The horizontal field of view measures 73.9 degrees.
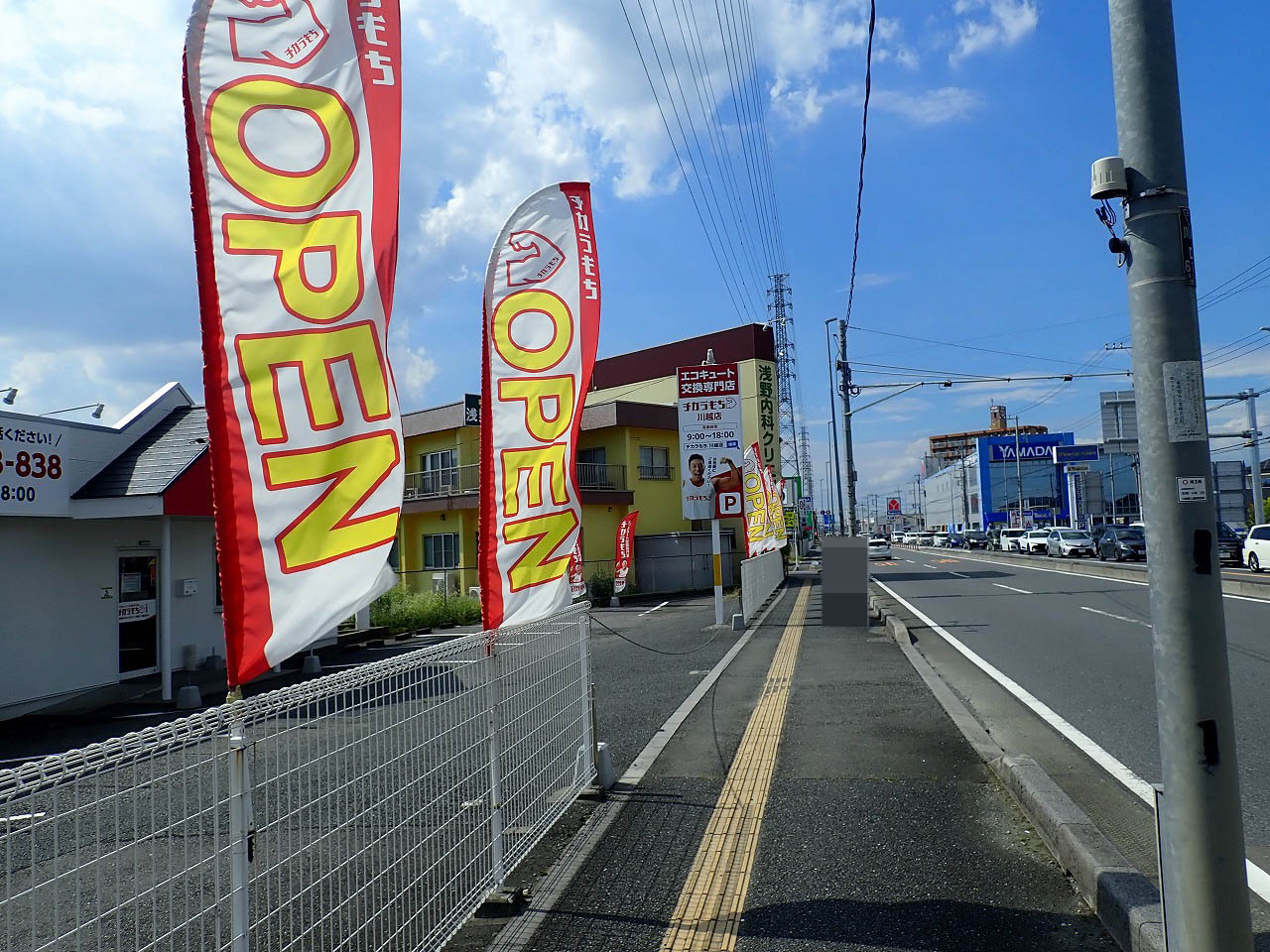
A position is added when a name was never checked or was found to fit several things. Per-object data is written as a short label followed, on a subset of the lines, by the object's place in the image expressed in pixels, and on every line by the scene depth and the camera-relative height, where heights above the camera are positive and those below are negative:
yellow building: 31.12 +1.77
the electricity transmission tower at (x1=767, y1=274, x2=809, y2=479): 58.44 +12.90
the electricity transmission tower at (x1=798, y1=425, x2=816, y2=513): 86.25 +5.93
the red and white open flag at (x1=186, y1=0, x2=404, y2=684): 2.91 +0.86
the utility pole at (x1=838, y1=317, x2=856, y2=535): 24.27 +3.14
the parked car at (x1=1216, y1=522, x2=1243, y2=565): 30.35 -1.59
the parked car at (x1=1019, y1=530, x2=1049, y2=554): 51.56 -1.86
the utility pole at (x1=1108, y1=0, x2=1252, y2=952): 2.85 -0.03
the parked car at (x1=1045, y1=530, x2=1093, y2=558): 42.88 -1.77
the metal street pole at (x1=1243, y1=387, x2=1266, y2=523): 32.59 +1.86
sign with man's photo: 18.55 +1.86
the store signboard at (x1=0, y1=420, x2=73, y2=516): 11.59 +1.19
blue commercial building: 82.94 +2.83
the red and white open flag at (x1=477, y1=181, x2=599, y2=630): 5.29 +0.85
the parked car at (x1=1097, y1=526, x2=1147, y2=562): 36.22 -1.59
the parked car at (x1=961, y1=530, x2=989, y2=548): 71.88 -2.33
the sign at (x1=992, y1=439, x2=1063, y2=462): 84.88 +6.30
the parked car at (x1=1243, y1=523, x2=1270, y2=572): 27.40 -1.51
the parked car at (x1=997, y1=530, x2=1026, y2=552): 58.92 -2.01
